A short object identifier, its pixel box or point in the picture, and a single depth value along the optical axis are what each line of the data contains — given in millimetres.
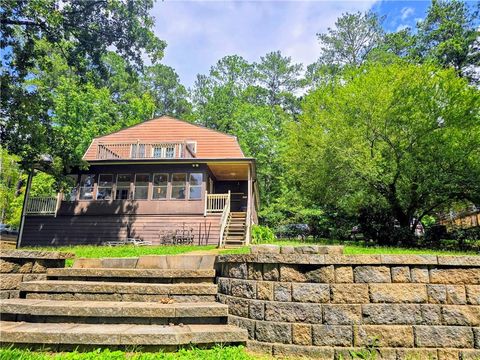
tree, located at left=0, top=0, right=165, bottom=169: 10898
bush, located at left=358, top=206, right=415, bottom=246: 12789
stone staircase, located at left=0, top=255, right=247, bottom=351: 3119
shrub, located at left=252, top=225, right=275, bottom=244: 11617
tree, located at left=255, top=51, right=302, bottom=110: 36500
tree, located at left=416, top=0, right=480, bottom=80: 24234
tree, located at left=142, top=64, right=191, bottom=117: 40688
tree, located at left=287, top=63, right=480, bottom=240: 11953
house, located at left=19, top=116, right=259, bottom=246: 13594
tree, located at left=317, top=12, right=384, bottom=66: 30234
